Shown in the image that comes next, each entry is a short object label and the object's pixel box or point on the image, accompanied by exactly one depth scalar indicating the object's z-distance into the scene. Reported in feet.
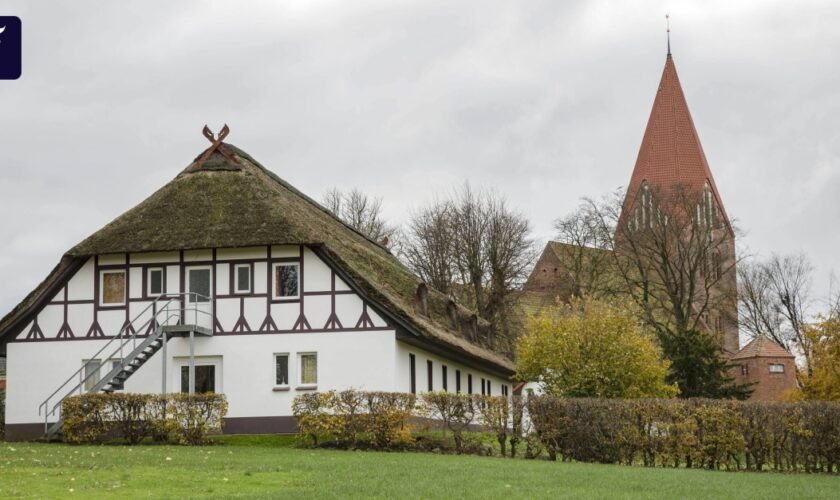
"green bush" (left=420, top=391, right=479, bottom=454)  96.43
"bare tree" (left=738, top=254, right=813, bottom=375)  241.35
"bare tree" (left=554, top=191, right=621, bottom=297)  198.39
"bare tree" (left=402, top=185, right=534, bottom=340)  193.77
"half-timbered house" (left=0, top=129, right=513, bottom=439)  110.93
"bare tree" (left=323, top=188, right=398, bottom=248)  230.68
